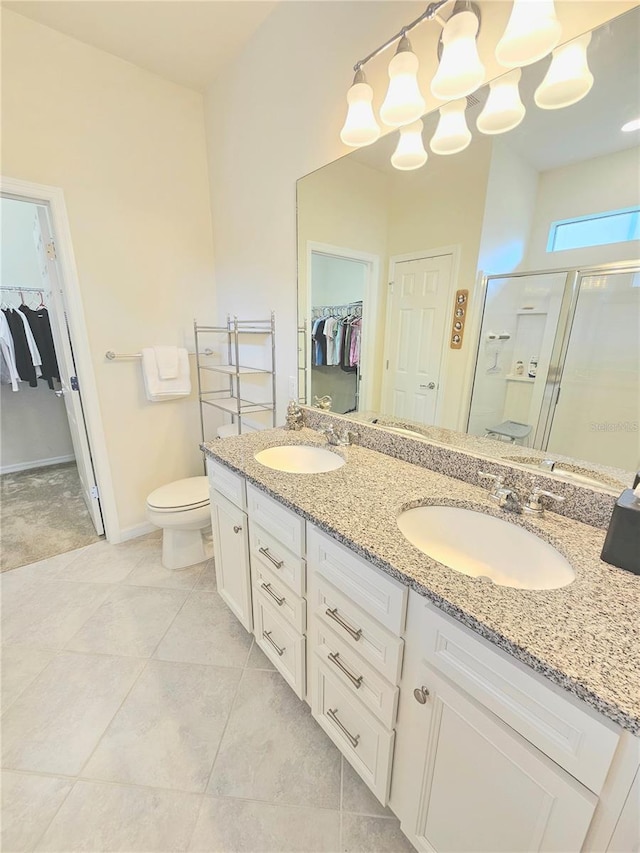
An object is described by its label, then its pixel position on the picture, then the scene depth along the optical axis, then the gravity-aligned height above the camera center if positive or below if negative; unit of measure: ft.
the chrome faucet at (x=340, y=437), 5.03 -1.48
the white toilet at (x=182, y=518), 6.36 -3.38
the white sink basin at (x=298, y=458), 4.92 -1.79
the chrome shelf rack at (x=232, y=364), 6.64 -0.72
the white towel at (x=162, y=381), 7.22 -1.08
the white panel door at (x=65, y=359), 6.58 -0.61
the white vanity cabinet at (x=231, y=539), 4.50 -2.85
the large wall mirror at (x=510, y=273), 2.71 +0.62
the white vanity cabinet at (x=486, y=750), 1.79 -2.44
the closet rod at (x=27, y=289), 10.06 +1.09
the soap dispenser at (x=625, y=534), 2.35 -1.33
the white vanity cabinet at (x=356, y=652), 2.71 -2.76
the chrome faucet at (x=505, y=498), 3.20 -1.48
